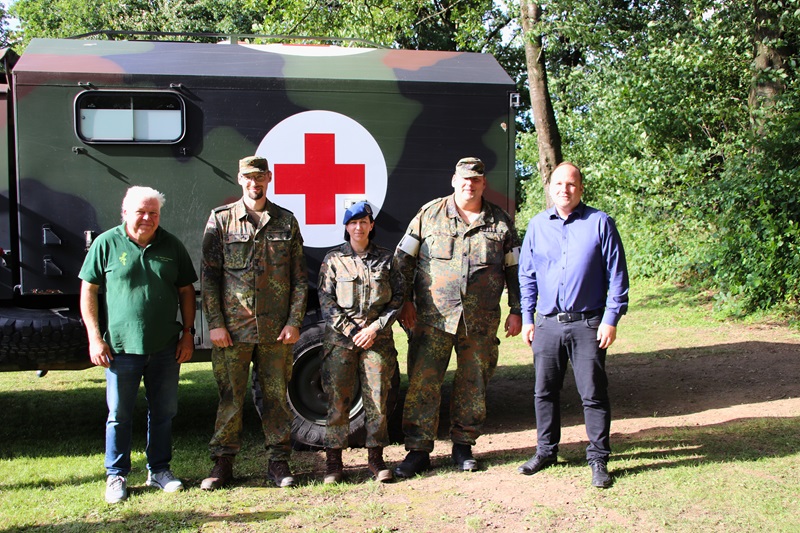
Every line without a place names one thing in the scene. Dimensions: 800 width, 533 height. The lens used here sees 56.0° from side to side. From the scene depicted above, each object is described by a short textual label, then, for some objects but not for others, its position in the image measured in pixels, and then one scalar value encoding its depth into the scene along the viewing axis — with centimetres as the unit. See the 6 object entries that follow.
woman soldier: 413
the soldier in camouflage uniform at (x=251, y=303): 405
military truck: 454
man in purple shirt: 405
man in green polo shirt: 384
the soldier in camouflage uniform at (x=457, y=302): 426
